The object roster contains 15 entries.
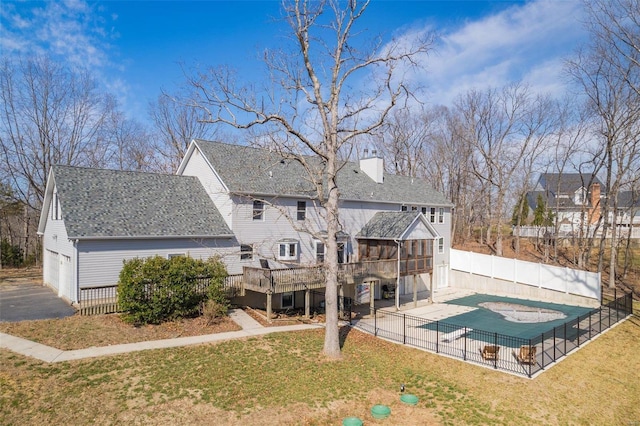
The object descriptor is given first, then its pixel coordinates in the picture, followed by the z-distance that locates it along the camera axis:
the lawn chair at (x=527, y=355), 14.27
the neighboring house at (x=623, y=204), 51.50
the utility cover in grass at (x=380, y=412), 10.96
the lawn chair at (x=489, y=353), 15.10
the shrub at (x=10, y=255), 31.70
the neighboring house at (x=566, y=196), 52.78
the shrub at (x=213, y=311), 17.58
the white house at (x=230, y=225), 18.53
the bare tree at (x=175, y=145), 41.03
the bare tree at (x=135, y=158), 41.88
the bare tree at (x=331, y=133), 14.89
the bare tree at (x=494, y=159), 39.59
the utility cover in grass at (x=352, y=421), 10.41
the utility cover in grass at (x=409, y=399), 11.84
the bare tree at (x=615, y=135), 28.61
